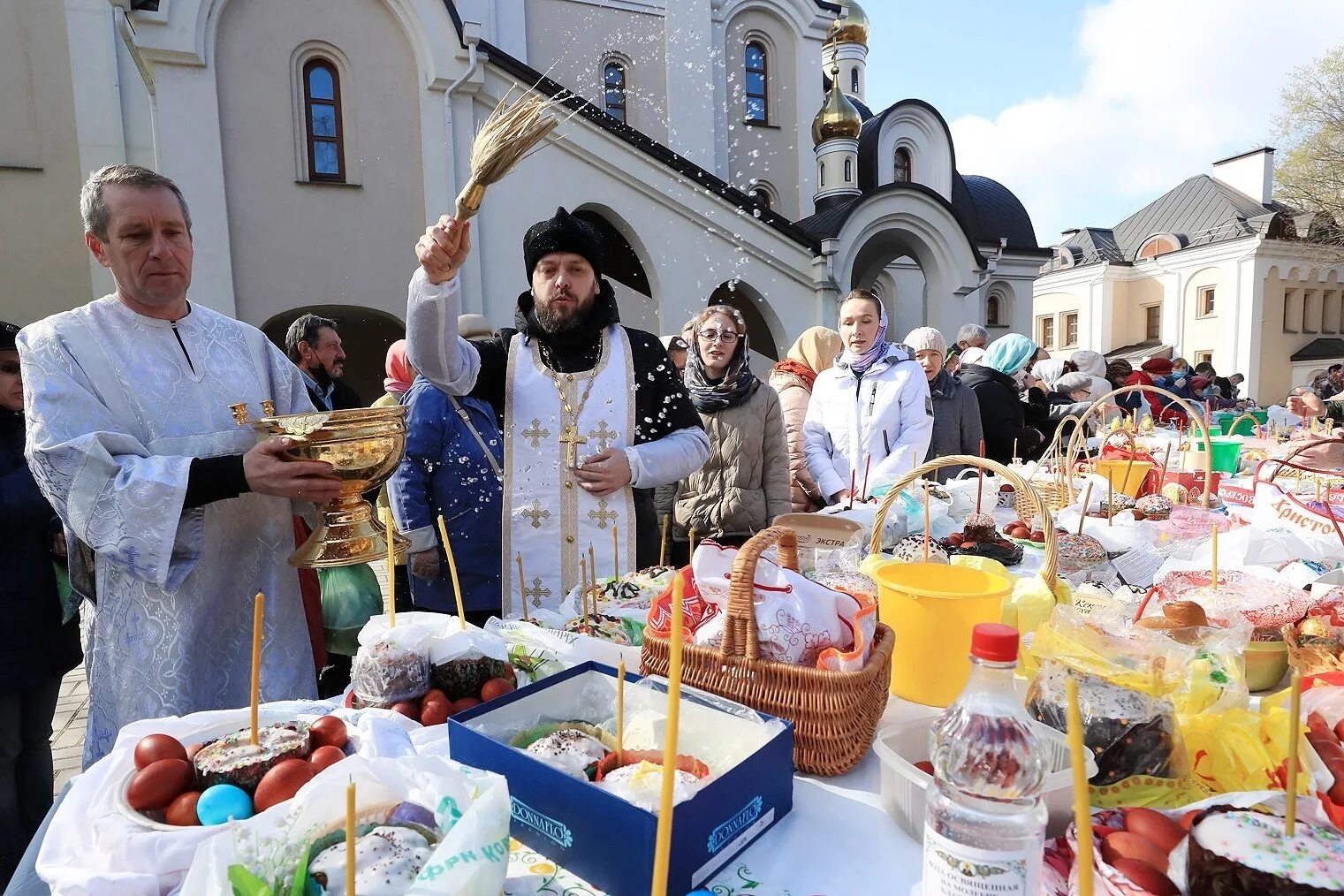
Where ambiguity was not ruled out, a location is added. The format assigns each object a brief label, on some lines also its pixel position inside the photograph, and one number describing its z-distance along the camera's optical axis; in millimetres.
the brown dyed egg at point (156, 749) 1108
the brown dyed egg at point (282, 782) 1033
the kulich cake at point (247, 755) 1082
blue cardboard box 958
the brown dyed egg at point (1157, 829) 910
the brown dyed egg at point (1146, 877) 841
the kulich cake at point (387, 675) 1418
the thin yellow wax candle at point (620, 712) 1146
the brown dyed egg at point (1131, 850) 882
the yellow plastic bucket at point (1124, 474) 3414
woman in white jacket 3869
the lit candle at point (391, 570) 1427
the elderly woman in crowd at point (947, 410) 4797
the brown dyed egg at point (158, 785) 1046
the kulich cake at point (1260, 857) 760
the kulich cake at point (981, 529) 2500
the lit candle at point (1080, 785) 628
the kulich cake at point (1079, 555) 2232
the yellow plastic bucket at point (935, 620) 1459
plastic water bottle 797
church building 9289
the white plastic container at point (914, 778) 1020
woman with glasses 3611
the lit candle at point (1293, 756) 757
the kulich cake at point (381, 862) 831
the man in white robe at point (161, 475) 1705
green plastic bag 2787
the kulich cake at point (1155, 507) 2939
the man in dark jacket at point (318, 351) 4457
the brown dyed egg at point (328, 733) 1194
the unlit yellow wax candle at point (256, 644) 1061
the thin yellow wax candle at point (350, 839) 694
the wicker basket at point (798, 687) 1231
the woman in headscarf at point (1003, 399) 5273
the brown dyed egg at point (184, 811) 1025
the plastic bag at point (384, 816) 813
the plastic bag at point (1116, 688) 1085
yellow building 27016
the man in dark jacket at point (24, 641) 2289
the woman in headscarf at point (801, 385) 4254
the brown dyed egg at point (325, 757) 1111
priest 2639
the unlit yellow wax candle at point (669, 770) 709
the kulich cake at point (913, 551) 2172
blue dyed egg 1013
